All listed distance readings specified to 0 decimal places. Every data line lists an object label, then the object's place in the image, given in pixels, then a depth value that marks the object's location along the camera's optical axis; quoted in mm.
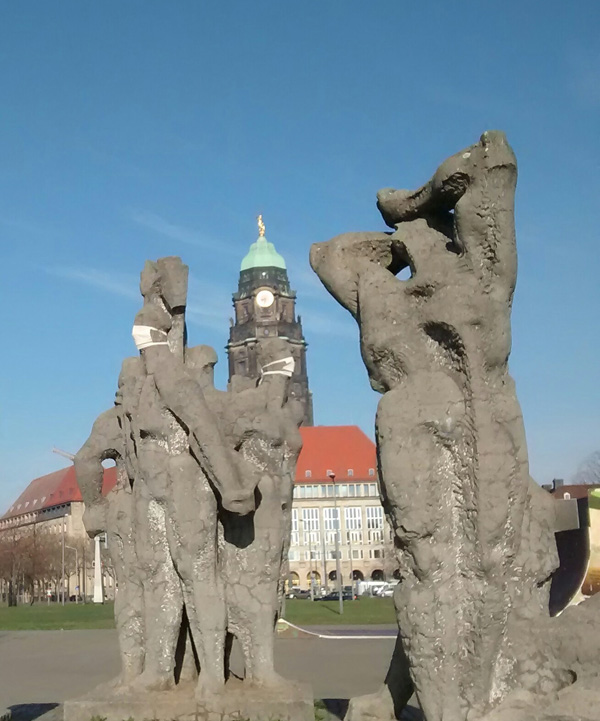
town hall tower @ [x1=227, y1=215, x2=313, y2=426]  102606
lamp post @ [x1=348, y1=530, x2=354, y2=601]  75875
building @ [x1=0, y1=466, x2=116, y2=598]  62125
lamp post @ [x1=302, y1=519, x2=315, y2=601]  77000
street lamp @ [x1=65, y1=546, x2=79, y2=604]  64769
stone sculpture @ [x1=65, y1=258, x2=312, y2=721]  6484
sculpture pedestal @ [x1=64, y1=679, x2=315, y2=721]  6410
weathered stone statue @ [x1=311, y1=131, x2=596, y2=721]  3668
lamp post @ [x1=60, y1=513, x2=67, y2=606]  60188
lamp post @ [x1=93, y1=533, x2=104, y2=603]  48156
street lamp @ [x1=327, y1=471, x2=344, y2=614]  28703
